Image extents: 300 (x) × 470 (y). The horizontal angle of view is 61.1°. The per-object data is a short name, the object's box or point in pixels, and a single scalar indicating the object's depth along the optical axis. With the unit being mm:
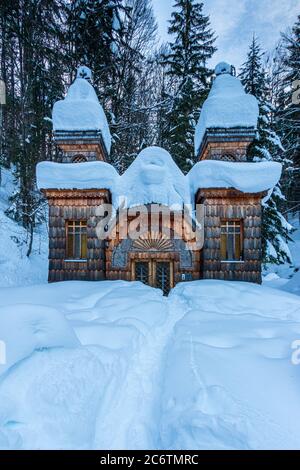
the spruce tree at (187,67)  19203
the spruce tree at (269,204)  14078
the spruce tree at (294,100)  15008
